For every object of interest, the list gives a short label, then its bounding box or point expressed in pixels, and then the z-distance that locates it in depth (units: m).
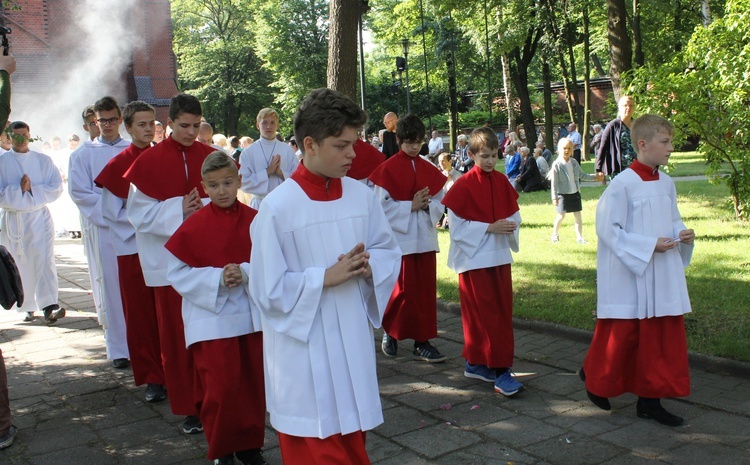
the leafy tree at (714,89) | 8.48
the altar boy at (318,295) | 3.54
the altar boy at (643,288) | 5.29
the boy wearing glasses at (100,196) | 7.07
